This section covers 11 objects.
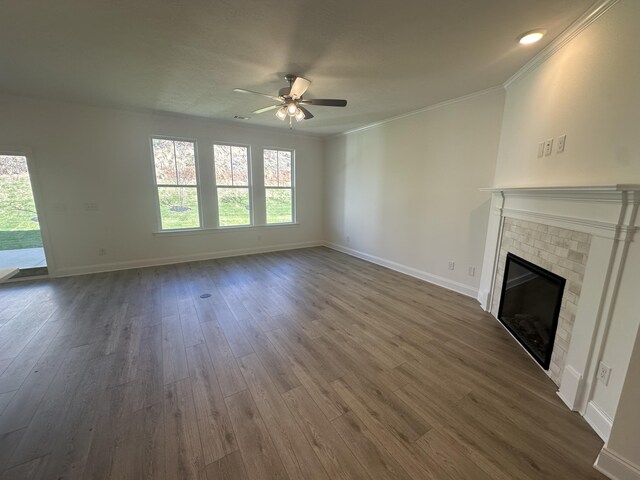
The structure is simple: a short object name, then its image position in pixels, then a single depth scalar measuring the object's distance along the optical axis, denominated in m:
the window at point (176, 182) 4.66
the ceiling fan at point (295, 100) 2.72
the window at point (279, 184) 5.73
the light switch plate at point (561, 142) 2.01
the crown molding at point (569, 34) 1.66
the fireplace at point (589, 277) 1.41
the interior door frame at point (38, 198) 3.61
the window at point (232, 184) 5.18
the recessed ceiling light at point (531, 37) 1.98
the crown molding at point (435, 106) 3.11
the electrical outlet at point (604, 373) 1.48
